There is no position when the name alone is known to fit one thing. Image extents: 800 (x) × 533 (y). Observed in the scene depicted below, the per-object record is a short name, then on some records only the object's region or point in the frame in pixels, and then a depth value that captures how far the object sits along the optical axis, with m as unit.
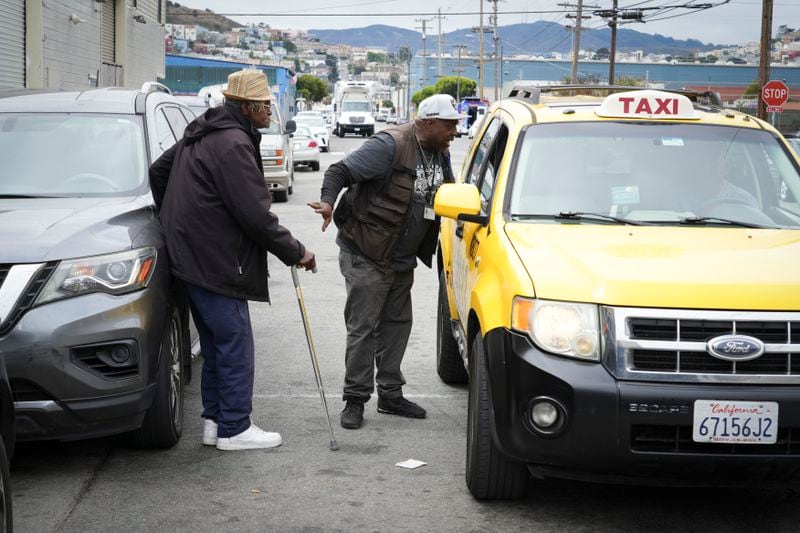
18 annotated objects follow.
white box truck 78.44
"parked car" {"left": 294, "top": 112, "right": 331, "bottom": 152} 49.09
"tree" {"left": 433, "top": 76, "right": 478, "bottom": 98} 139.38
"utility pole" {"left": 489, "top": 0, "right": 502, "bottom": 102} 99.25
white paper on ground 5.94
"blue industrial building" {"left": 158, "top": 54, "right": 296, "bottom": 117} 79.12
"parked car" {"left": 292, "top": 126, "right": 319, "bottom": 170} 34.94
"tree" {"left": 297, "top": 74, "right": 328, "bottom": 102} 167.62
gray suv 5.28
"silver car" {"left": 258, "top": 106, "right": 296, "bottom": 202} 23.02
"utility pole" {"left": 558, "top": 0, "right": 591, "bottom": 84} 64.96
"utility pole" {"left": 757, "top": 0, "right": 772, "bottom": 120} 31.44
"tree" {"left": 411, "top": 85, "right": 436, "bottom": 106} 134.25
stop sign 31.38
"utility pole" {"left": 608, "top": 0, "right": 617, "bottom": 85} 59.84
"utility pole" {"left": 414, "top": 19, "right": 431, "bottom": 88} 155.30
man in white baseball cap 6.71
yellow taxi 4.53
